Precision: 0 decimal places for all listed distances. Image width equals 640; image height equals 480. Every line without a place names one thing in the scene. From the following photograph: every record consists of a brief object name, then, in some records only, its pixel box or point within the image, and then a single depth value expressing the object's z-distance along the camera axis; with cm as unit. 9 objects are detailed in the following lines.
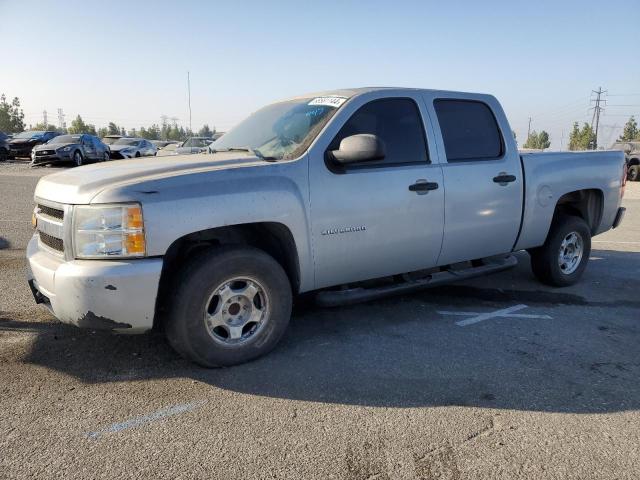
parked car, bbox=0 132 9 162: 2814
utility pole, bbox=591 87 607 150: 7448
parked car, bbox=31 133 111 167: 2344
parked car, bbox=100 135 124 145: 3288
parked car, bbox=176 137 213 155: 2132
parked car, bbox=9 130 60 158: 2874
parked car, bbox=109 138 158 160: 2862
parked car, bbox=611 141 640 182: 2336
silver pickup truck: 319
